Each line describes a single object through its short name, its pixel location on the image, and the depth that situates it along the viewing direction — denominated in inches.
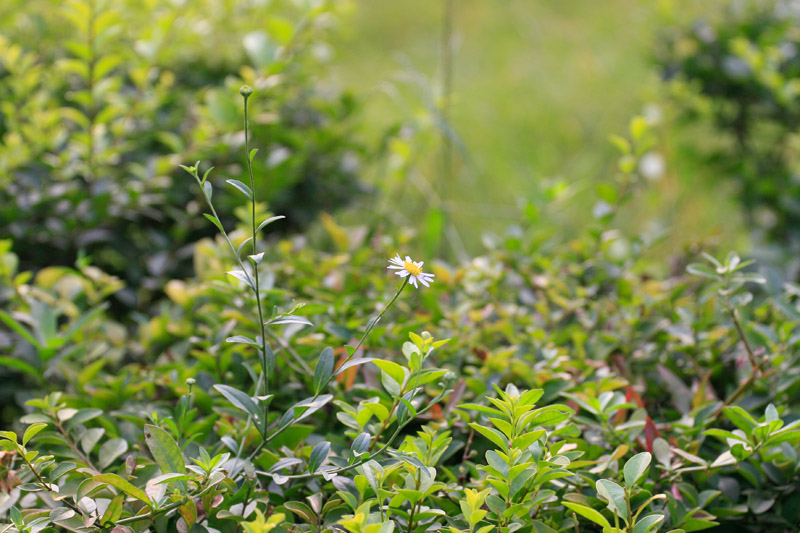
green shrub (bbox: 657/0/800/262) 114.8
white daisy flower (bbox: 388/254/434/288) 65.3
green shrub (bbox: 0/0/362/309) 78.7
